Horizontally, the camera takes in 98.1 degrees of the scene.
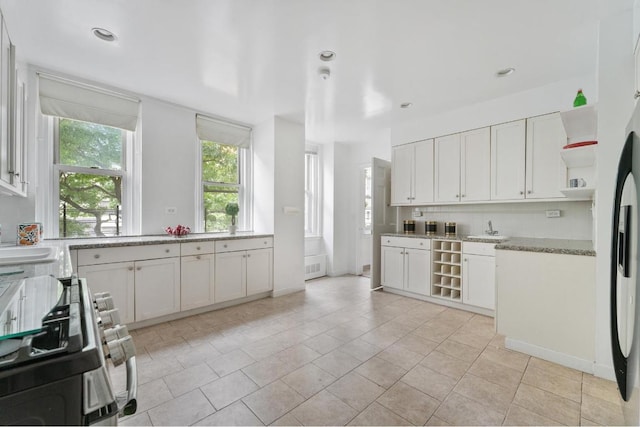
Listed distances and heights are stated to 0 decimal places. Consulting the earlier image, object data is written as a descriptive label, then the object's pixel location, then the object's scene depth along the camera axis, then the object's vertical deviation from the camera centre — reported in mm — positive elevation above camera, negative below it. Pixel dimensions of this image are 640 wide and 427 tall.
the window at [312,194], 5508 +371
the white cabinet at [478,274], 3221 -731
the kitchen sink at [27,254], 1435 -256
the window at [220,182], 3975 +450
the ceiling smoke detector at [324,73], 2729 +1409
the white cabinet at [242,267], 3467 -730
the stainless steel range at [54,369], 449 -272
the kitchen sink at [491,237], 3277 -298
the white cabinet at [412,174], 4008 +590
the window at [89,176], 2949 +403
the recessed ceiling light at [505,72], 2740 +1422
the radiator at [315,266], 5141 -1018
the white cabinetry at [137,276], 2605 -646
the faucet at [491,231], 3588 -242
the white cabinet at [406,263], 3797 -729
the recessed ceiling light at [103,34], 2133 +1400
